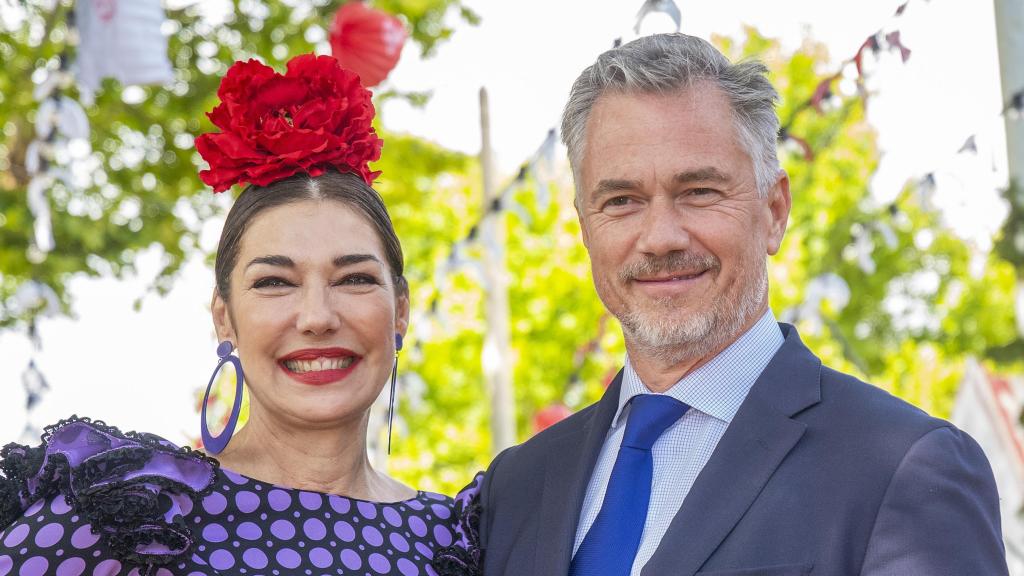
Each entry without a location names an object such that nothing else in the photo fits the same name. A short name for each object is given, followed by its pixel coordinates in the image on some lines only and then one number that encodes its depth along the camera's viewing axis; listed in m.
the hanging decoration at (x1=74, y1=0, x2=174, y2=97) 5.23
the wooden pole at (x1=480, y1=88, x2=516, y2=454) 9.76
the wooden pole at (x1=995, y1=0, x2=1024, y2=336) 3.87
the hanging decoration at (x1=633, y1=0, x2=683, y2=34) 3.82
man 2.32
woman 2.75
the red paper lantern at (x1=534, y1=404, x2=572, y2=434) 9.41
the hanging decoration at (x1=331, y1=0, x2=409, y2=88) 5.95
